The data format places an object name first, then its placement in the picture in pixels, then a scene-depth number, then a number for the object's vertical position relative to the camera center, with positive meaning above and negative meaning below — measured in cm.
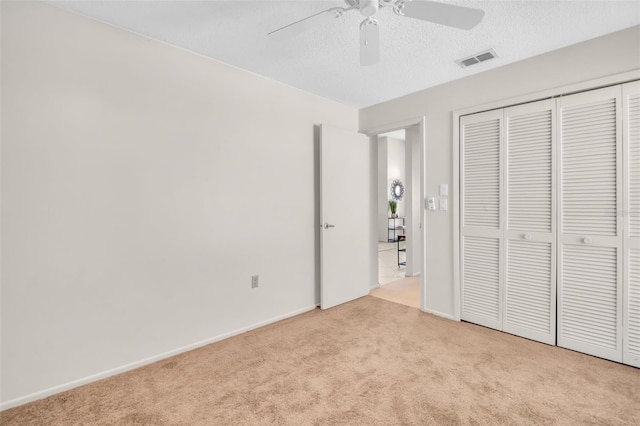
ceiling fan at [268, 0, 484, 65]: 145 +98
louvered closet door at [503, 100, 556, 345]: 249 -15
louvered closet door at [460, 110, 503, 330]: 279 -12
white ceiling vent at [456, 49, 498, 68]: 248 +126
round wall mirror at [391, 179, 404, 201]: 845 +48
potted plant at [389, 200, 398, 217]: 810 -1
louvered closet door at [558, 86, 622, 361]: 220 -15
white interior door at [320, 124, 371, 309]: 334 -10
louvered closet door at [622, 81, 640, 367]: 212 -12
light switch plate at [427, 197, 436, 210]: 319 +3
